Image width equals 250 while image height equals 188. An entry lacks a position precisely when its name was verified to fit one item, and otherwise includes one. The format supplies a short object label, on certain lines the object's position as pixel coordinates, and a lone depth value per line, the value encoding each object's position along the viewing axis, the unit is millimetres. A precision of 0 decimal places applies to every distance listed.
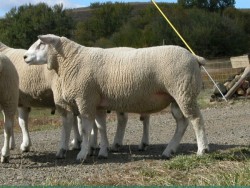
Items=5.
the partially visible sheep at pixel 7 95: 10344
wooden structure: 26327
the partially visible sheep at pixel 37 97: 11797
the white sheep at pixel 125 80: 10484
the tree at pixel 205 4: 90831
